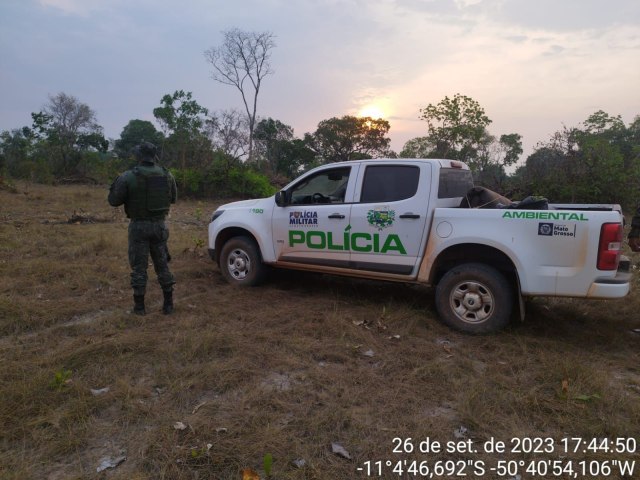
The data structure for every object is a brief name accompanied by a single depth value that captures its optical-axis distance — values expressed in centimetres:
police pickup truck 405
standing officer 475
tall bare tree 3052
